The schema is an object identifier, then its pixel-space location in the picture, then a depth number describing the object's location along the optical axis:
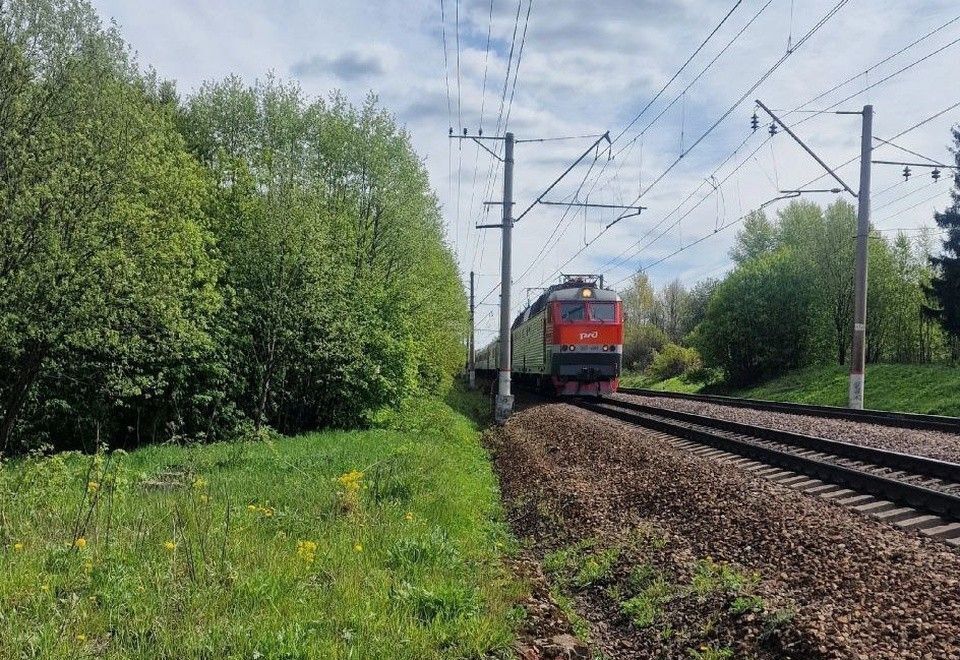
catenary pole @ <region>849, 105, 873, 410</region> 20.36
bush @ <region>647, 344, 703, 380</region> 53.72
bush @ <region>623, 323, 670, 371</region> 72.38
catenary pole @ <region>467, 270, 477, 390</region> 52.16
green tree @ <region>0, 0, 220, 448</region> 12.30
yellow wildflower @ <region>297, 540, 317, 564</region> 5.65
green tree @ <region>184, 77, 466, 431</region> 19.61
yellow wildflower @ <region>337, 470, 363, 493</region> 7.83
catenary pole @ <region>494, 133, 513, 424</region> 21.73
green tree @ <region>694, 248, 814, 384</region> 39.91
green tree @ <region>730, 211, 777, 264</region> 63.91
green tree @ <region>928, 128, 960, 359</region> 34.60
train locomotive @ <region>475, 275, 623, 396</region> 24.23
